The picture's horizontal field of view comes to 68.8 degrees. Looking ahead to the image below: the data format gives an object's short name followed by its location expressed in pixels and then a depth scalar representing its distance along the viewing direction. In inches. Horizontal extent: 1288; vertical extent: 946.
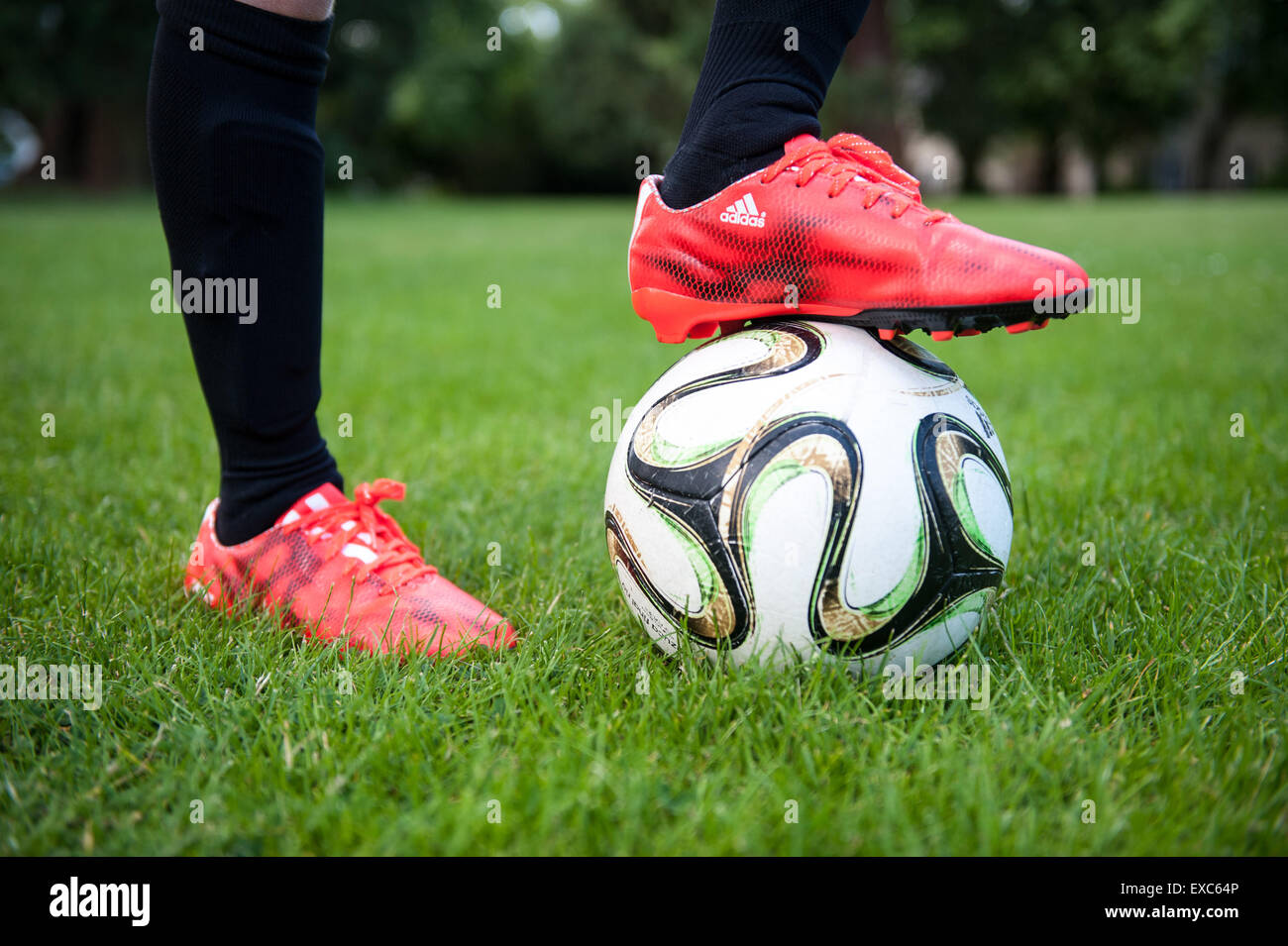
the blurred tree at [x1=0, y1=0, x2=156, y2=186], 834.8
